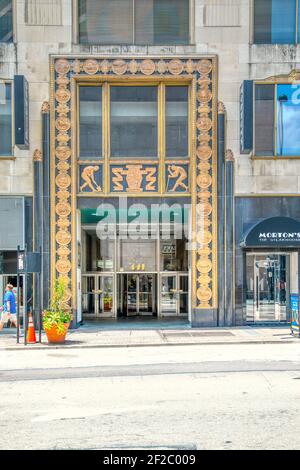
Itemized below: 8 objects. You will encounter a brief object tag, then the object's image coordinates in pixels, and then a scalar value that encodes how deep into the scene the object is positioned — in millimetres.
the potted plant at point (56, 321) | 18031
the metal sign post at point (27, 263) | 17892
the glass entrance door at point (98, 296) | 27250
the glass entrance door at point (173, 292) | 27047
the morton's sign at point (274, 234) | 20922
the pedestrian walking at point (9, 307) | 20438
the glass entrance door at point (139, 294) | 27844
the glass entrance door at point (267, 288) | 22438
